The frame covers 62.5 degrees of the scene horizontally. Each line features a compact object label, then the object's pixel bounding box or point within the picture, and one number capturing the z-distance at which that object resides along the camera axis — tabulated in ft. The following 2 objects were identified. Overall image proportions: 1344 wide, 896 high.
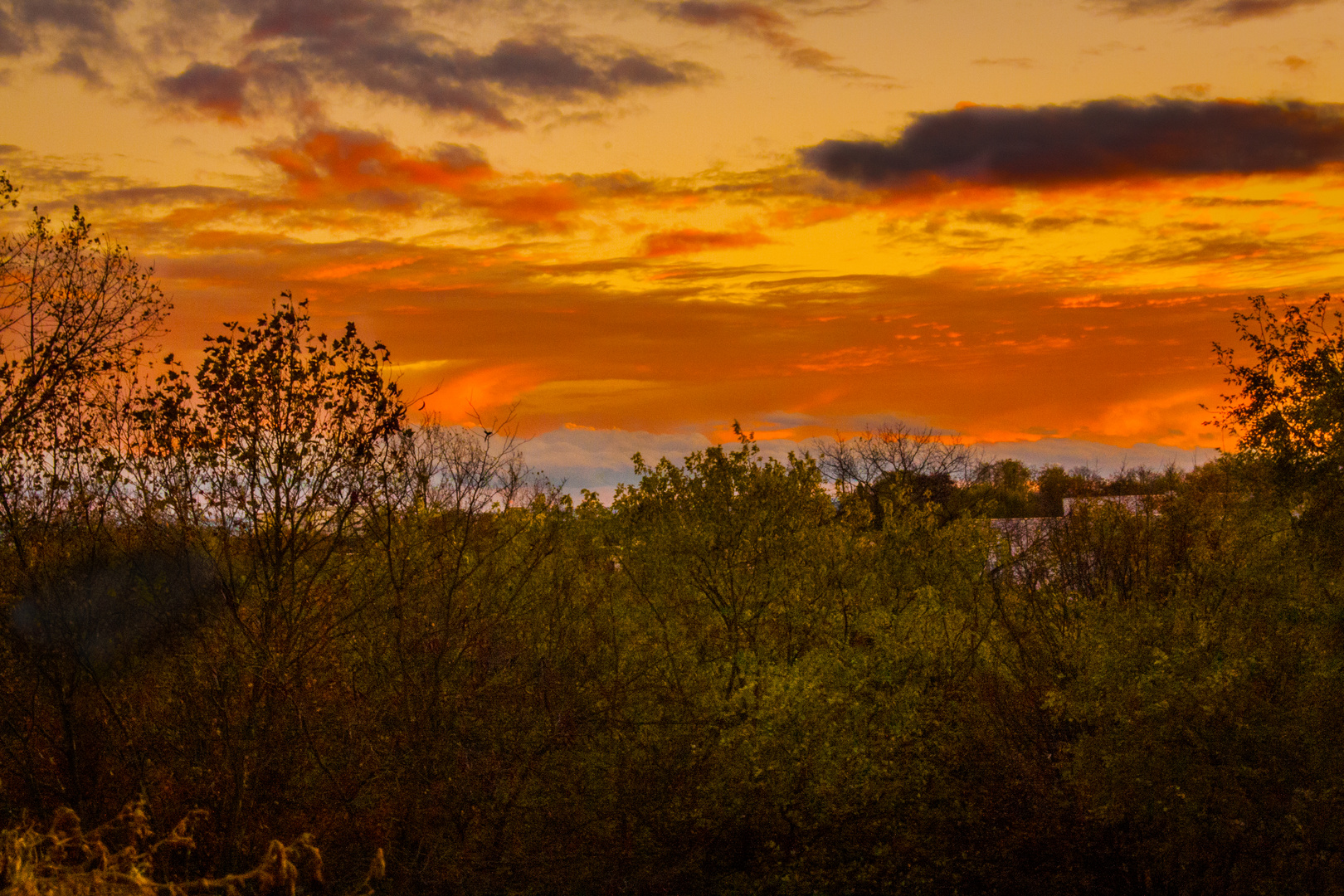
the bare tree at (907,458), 273.95
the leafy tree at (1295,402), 91.45
